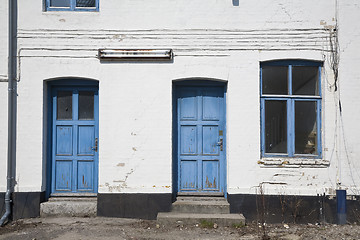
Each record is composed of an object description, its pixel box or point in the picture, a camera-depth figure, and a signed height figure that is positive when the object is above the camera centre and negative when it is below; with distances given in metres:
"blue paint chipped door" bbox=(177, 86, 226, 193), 6.31 -0.28
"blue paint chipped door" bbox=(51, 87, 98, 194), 6.36 -0.54
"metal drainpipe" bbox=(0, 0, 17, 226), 5.95 +0.48
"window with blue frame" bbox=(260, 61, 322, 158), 6.14 +0.34
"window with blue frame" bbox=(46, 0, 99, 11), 6.27 +2.45
